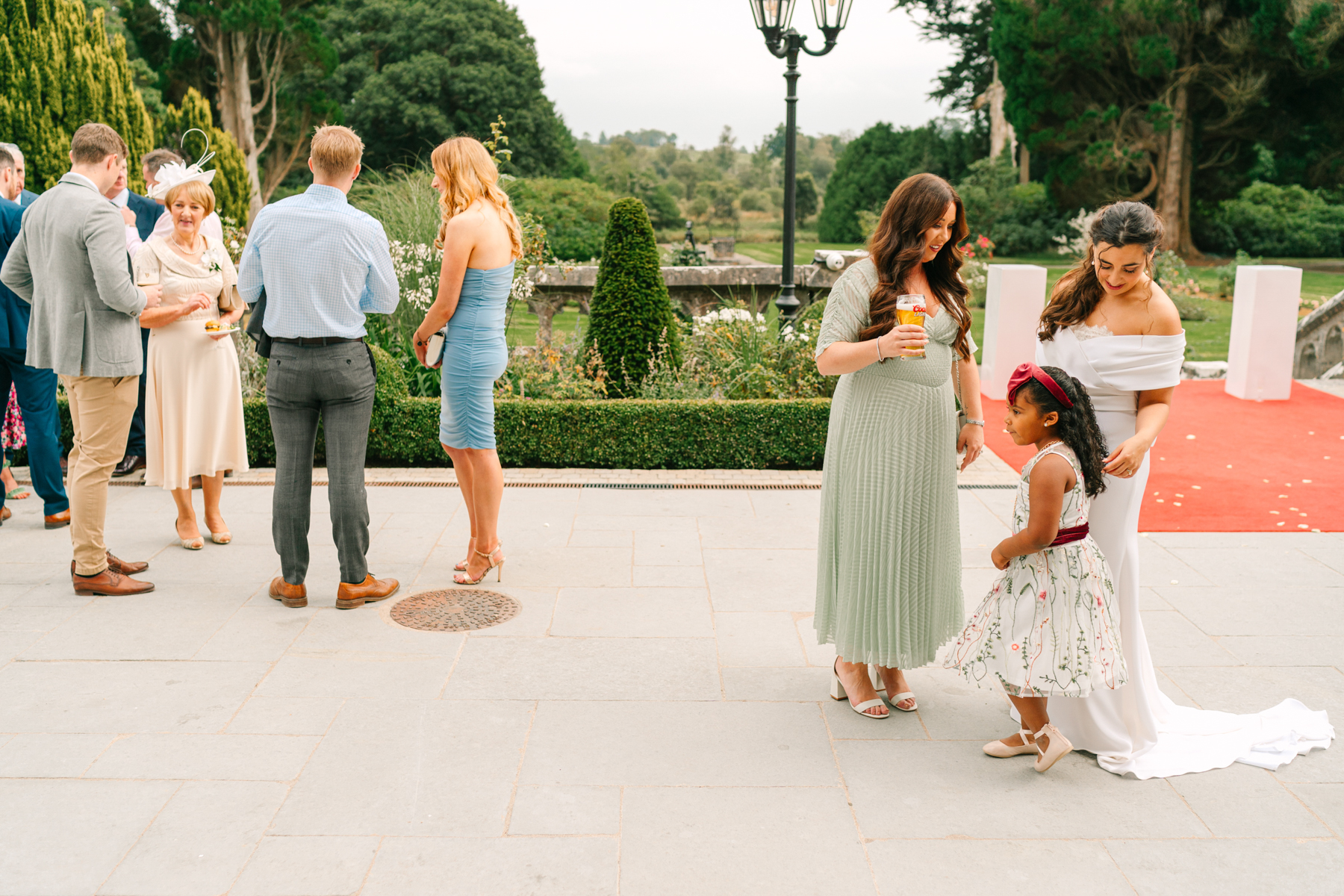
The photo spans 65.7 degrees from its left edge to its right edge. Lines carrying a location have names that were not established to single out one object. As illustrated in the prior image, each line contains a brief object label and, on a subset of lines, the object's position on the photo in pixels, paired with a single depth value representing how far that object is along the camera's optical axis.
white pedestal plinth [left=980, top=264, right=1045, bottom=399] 9.58
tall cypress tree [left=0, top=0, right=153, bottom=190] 11.38
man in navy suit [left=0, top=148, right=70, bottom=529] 5.52
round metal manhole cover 4.48
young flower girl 3.12
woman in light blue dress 4.55
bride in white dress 3.30
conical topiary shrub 7.76
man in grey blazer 4.49
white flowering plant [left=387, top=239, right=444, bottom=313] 8.02
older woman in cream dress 5.06
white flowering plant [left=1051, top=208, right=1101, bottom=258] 17.95
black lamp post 8.58
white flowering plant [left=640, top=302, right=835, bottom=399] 7.75
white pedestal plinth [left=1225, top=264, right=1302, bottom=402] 9.34
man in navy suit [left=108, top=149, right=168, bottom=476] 6.54
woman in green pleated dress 3.42
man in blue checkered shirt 4.30
